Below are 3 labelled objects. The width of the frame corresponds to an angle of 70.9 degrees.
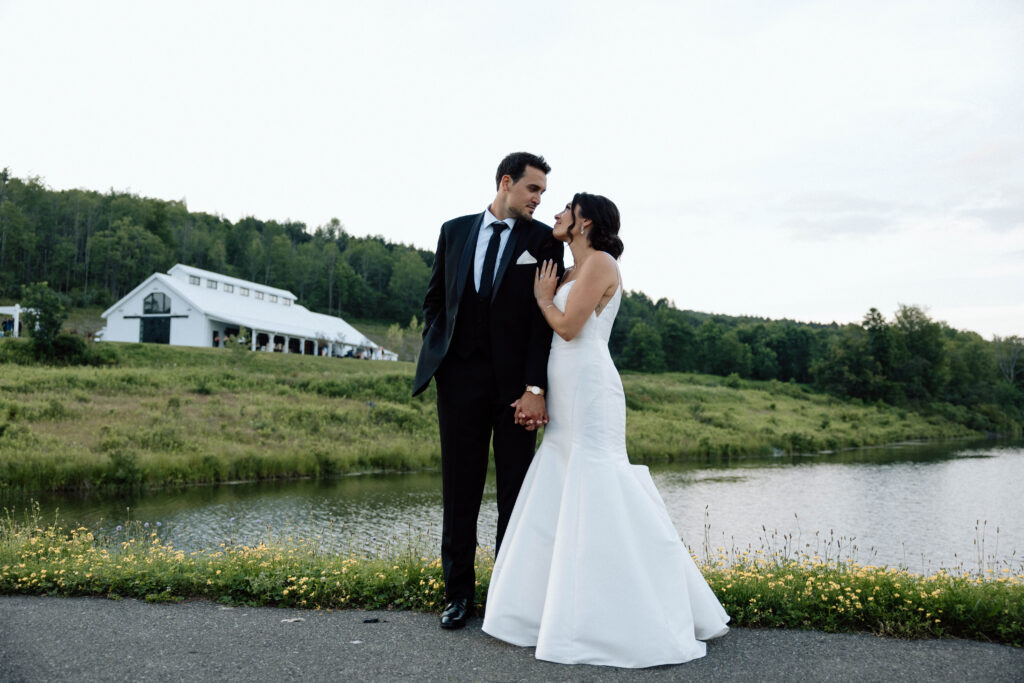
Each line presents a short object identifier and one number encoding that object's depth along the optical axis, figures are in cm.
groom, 420
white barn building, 4853
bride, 353
